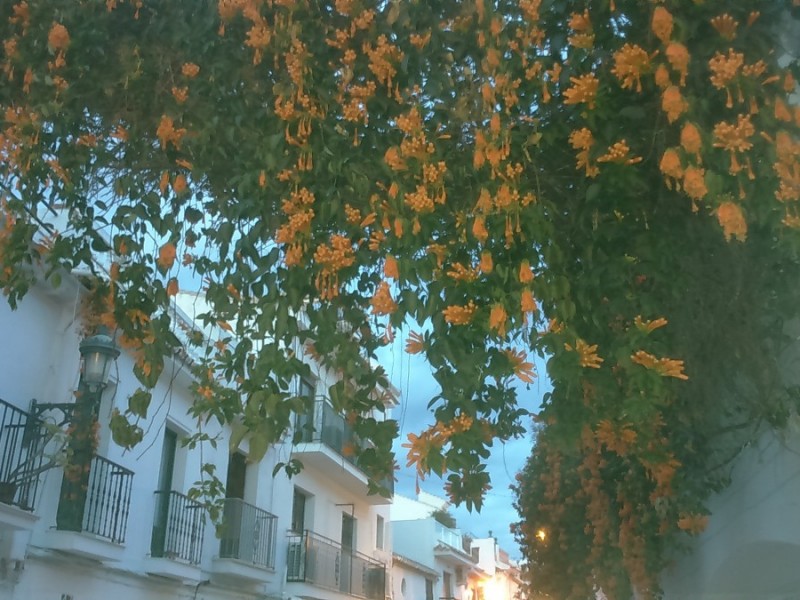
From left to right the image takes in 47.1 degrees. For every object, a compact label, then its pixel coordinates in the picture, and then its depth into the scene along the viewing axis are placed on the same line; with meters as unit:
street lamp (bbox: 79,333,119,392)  7.49
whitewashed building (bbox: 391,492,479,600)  27.17
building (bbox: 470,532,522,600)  37.53
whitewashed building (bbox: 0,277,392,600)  8.77
